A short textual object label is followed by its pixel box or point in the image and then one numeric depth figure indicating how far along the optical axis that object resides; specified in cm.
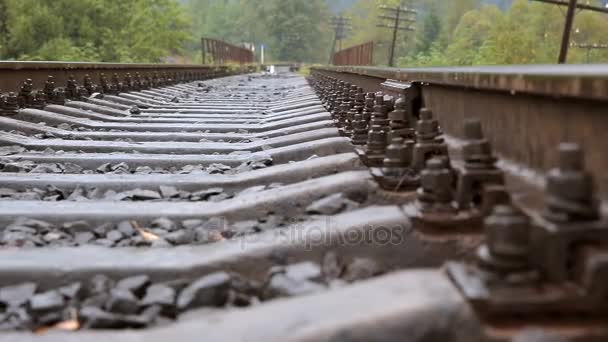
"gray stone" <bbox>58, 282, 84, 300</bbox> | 159
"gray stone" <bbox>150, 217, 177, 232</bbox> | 217
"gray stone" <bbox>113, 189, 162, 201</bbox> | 264
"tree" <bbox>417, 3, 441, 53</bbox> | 7356
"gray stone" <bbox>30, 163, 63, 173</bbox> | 321
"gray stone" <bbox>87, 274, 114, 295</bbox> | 160
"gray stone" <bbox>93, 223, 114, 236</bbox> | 214
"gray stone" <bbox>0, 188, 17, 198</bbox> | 268
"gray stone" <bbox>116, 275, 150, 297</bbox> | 160
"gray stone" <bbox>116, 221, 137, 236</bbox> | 213
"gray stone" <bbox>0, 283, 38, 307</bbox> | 157
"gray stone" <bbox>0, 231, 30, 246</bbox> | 200
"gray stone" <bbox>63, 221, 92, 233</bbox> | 217
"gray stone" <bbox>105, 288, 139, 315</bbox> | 149
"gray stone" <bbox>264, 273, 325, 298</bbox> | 155
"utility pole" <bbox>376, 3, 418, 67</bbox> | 3067
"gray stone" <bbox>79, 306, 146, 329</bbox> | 143
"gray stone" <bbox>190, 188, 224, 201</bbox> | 266
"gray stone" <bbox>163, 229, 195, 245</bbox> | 204
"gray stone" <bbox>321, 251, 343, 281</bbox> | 166
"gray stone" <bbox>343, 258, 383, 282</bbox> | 164
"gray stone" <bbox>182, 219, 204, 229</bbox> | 219
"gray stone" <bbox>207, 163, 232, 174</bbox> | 326
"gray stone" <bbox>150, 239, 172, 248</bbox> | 198
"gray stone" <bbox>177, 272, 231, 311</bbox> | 151
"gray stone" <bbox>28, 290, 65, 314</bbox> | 152
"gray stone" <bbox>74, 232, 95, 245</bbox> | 207
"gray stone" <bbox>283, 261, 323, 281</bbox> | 162
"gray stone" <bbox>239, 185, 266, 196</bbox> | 268
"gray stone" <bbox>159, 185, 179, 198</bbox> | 268
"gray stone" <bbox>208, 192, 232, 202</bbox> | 263
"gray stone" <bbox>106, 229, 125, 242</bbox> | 207
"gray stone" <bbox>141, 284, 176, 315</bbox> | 152
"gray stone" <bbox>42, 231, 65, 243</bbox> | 206
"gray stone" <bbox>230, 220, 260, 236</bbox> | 214
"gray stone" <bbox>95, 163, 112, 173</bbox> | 325
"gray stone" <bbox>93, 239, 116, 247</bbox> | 202
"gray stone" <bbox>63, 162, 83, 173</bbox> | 329
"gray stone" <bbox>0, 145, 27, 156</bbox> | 358
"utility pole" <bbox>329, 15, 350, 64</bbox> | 6330
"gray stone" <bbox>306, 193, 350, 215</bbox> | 215
